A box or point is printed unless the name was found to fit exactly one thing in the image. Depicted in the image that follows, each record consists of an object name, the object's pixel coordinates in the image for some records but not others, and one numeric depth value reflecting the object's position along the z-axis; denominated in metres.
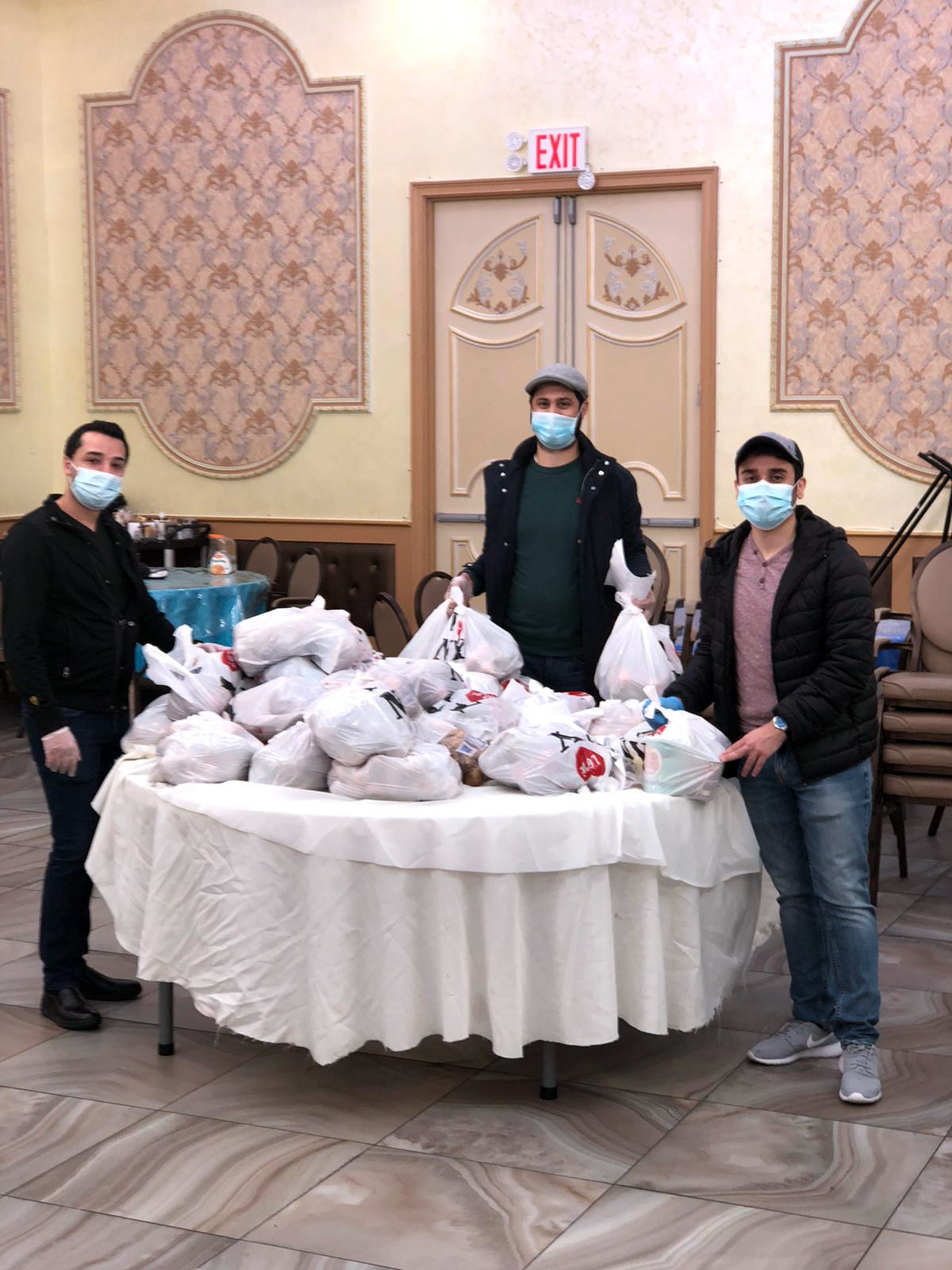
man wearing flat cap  3.73
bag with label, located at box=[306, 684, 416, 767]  2.89
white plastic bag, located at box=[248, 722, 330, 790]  3.00
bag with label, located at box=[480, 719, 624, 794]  2.92
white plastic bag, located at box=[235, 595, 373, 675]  3.38
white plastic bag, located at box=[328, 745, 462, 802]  2.87
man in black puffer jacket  2.96
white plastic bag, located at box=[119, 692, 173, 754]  3.33
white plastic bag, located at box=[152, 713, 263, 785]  3.04
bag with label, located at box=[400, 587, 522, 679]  3.61
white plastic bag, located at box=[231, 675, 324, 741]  3.21
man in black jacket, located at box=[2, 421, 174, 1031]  3.27
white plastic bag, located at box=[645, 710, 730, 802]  2.95
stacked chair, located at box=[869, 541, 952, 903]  4.32
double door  7.20
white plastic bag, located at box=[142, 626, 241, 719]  3.36
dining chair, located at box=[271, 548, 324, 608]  7.46
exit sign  7.16
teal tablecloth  6.17
